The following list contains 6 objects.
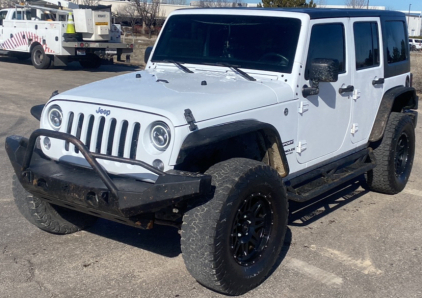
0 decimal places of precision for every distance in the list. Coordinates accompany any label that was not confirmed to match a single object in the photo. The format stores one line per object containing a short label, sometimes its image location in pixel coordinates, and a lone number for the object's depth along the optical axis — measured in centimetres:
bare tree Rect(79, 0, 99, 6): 3906
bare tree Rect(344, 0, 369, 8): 4374
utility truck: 1753
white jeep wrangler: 374
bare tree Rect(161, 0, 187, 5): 5744
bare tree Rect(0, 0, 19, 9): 3748
